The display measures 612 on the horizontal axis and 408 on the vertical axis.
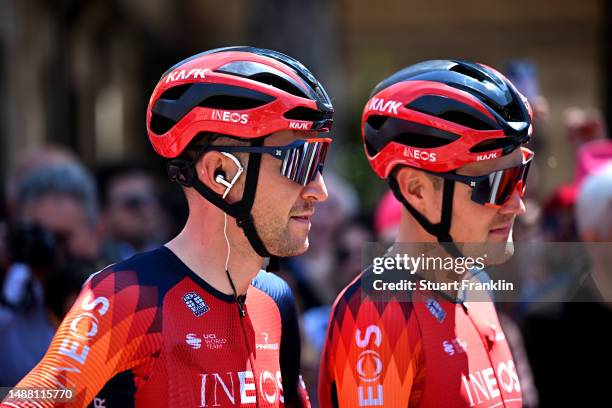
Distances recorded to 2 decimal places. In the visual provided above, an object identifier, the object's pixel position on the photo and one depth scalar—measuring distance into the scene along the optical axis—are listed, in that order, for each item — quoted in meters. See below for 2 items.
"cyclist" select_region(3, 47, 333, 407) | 6.62
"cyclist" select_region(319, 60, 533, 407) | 7.37
